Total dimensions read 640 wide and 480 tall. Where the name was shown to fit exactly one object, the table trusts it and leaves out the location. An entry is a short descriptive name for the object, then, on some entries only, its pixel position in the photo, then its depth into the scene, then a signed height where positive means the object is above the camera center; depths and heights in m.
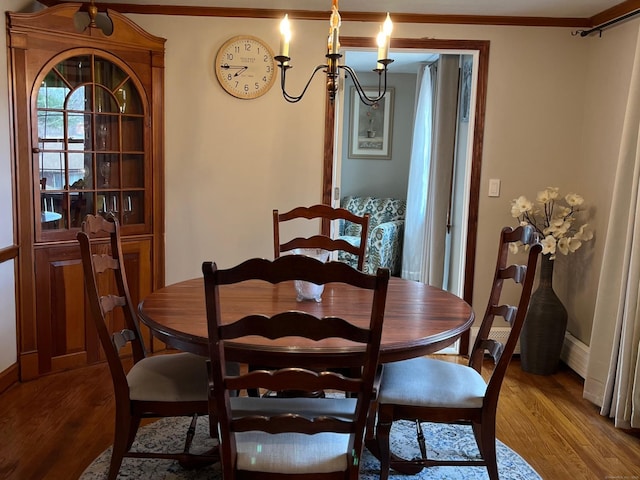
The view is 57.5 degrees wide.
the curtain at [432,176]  4.37 -0.07
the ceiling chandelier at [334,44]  2.04 +0.42
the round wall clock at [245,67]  3.57 +0.57
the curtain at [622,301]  2.78 -0.61
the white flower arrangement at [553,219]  3.43 -0.28
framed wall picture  6.54 +0.42
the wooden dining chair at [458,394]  2.04 -0.81
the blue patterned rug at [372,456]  2.37 -1.25
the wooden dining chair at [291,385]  1.49 -0.60
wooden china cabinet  3.09 -0.03
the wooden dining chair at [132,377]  2.02 -0.80
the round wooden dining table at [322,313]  1.75 -0.54
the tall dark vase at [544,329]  3.49 -0.92
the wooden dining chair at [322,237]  2.82 -0.36
